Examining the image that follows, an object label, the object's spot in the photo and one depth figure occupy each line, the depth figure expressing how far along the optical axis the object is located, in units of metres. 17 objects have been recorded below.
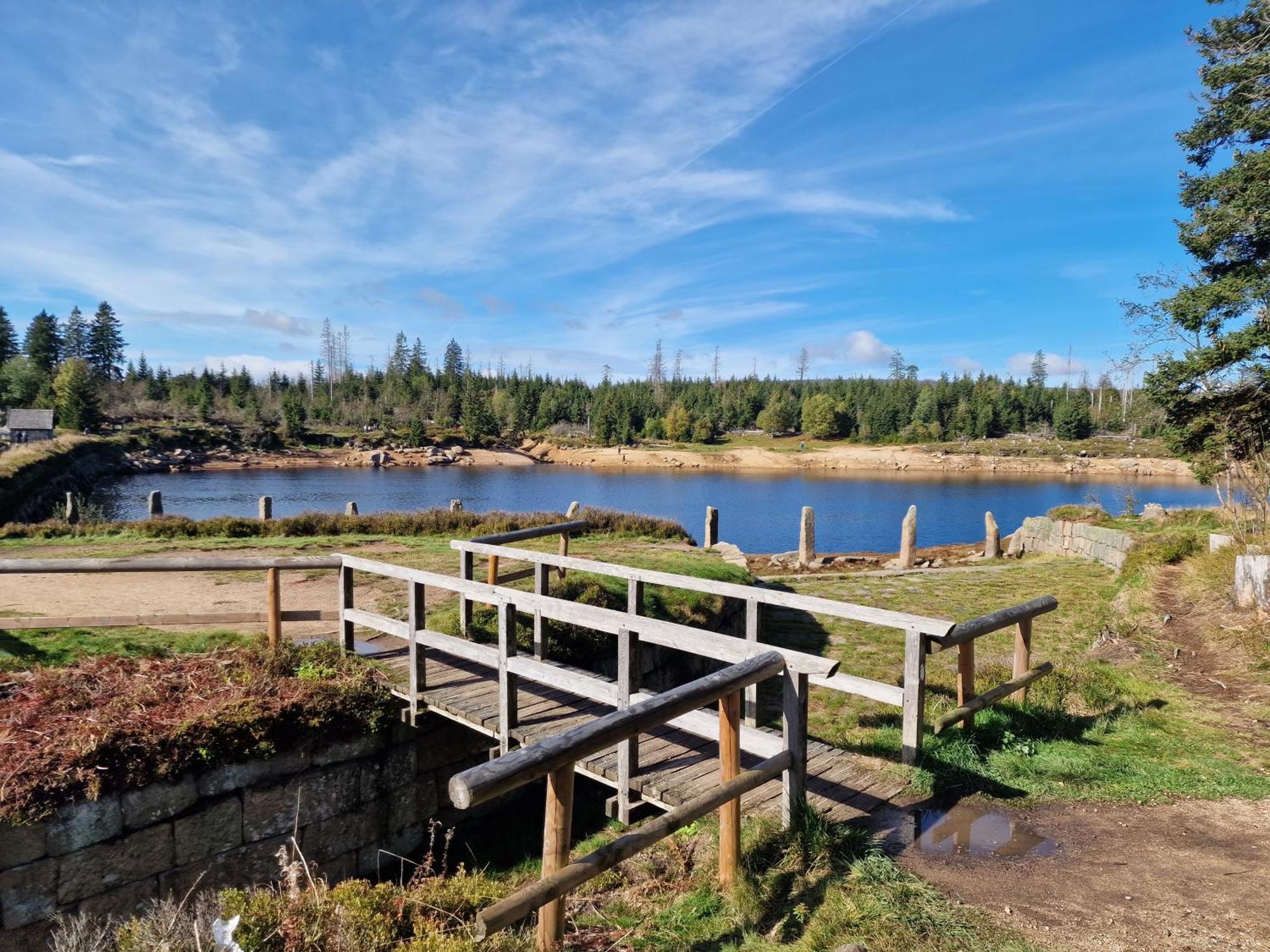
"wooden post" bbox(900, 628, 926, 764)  5.33
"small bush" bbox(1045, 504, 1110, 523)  22.50
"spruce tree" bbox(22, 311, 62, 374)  91.12
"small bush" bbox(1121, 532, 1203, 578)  14.47
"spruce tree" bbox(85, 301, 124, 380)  109.19
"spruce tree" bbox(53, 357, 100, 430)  71.44
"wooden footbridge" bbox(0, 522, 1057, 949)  3.35
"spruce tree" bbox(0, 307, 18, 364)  87.50
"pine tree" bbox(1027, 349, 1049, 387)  158.27
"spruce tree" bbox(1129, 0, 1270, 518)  14.74
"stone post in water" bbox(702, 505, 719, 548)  22.33
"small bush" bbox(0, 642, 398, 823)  5.46
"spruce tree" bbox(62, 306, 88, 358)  106.75
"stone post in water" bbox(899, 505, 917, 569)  21.81
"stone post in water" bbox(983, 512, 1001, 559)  23.06
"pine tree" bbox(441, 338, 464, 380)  159.12
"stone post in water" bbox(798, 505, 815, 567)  22.55
